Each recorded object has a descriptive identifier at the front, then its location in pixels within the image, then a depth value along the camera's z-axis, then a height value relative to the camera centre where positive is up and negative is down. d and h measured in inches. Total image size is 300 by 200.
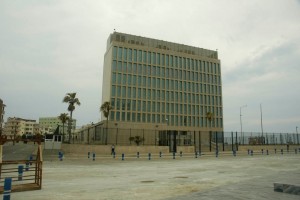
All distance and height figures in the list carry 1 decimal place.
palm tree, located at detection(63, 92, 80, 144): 2277.3 +292.5
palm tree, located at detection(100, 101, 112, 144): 2362.2 +250.5
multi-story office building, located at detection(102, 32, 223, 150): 3203.7 +673.7
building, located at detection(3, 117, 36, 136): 6874.0 +236.0
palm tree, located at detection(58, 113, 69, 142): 2580.2 +169.9
